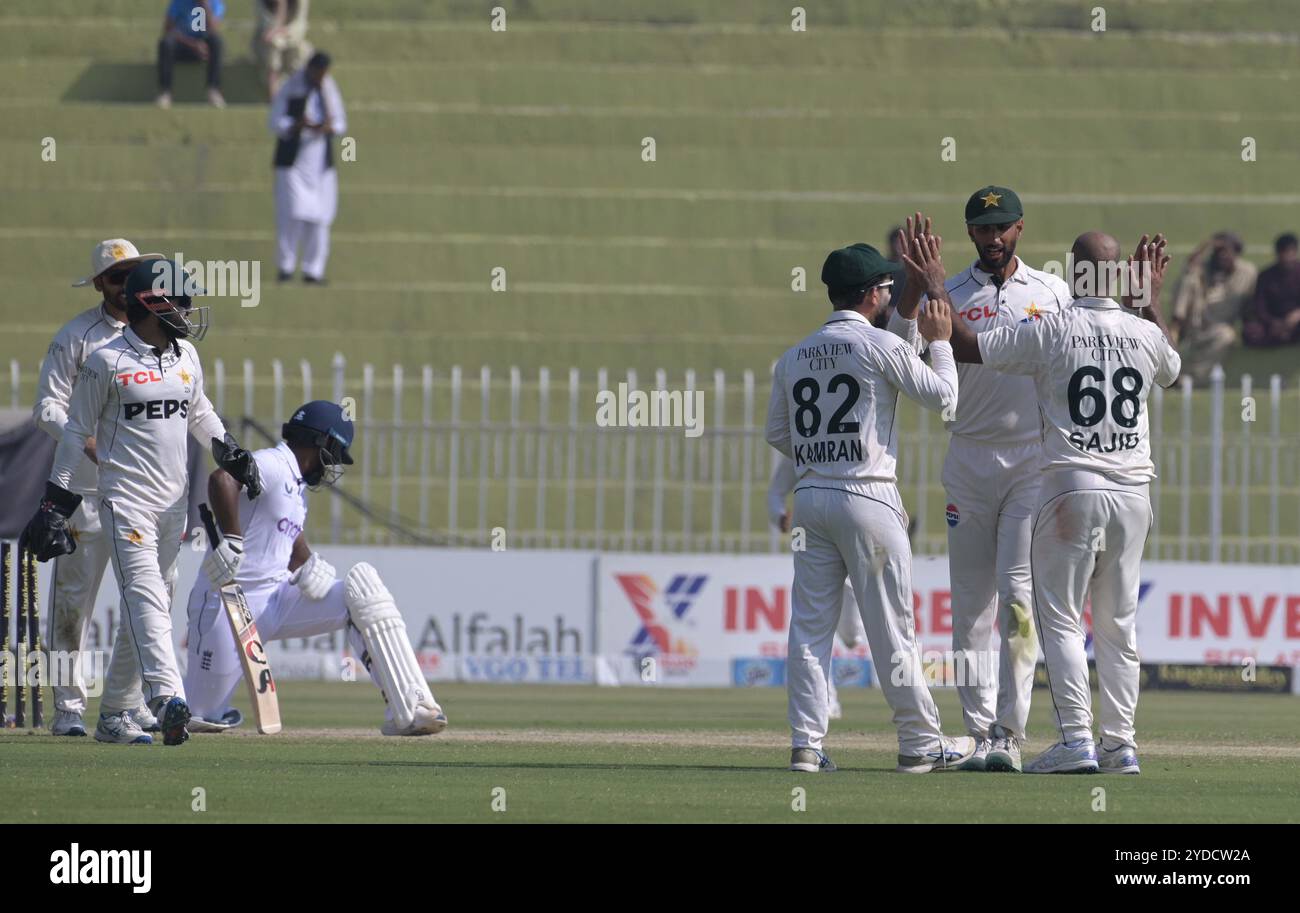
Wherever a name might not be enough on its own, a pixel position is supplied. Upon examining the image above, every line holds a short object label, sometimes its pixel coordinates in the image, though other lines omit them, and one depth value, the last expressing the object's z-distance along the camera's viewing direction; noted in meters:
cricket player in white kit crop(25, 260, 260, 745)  10.73
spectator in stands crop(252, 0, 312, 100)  26.17
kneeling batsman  11.22
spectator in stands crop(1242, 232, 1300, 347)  23.17
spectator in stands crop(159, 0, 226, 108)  26.62
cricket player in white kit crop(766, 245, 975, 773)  9.59
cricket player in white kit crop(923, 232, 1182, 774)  9.63
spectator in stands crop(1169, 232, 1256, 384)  23.03
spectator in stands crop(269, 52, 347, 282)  24.09
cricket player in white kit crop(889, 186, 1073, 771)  10.03
